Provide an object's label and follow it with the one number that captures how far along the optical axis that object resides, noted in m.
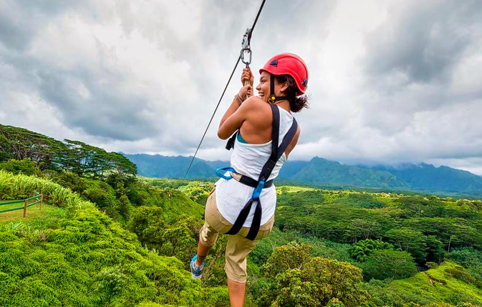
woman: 1.95
